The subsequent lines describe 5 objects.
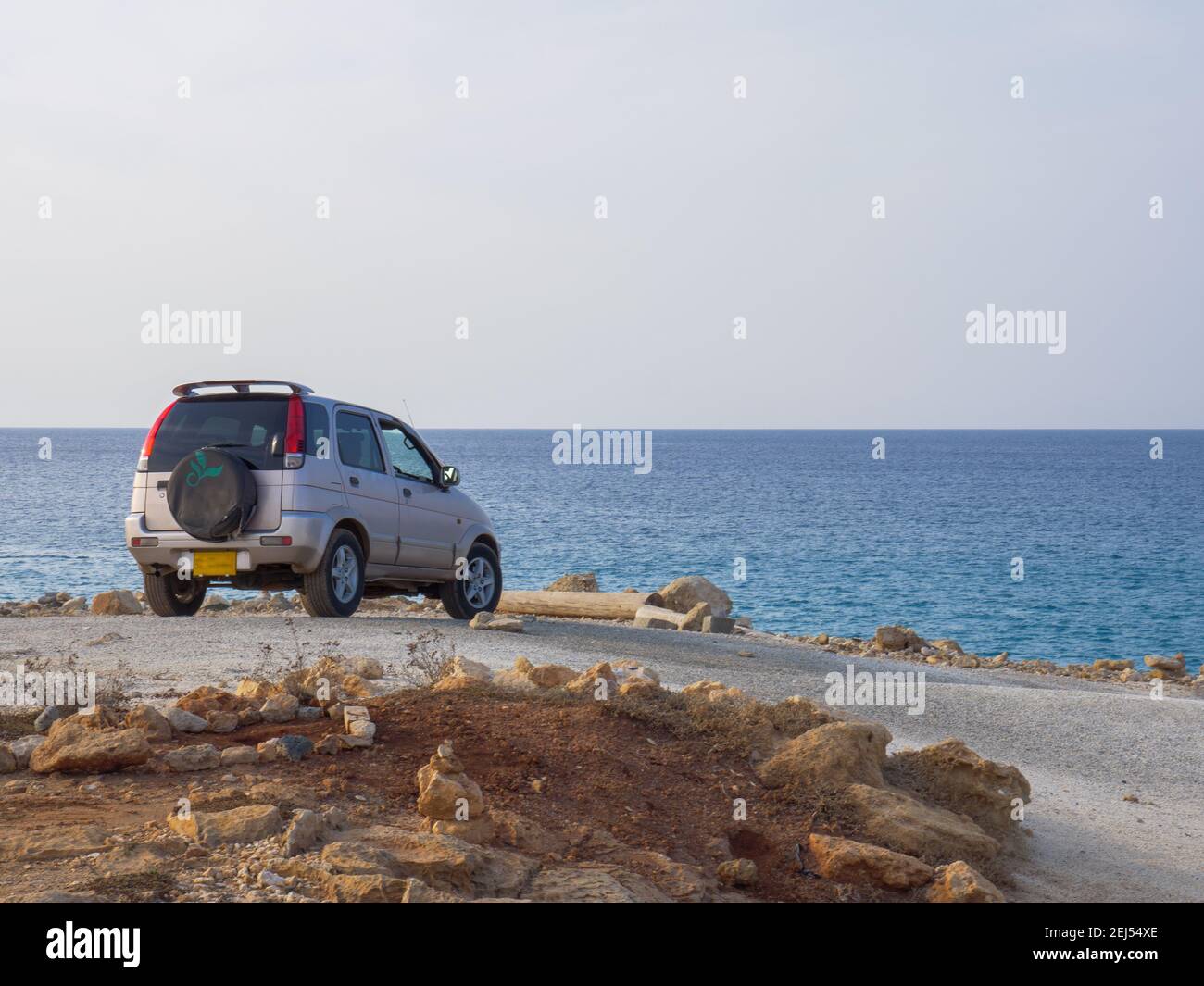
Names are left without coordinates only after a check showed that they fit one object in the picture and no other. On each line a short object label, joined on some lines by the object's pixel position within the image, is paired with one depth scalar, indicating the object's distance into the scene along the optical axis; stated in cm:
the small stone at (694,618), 1731
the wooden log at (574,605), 1830
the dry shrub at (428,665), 801
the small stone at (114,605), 1587
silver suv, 1133
